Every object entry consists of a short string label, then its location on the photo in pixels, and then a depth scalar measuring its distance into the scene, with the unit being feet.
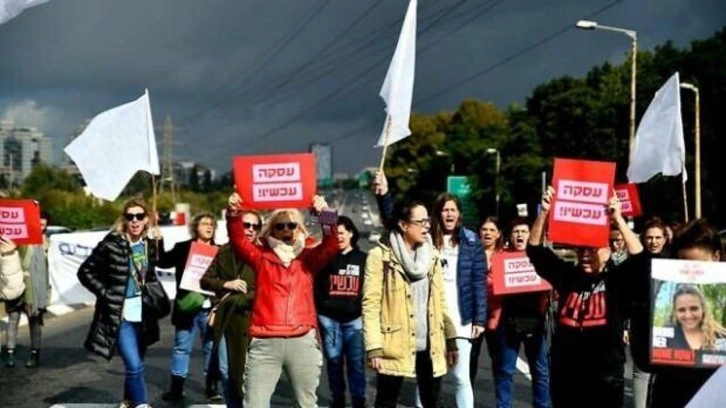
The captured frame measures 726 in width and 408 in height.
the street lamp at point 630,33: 107.55
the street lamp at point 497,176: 263.74
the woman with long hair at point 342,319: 30.58
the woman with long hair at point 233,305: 27.73
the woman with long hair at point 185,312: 33.24
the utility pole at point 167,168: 310.45
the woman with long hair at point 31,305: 41.65
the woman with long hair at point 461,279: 26.84
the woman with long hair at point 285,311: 22.76
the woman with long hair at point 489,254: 30.45
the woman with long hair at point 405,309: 24.14
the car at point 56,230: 108.92
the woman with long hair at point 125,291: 28.35
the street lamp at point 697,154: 88.09
